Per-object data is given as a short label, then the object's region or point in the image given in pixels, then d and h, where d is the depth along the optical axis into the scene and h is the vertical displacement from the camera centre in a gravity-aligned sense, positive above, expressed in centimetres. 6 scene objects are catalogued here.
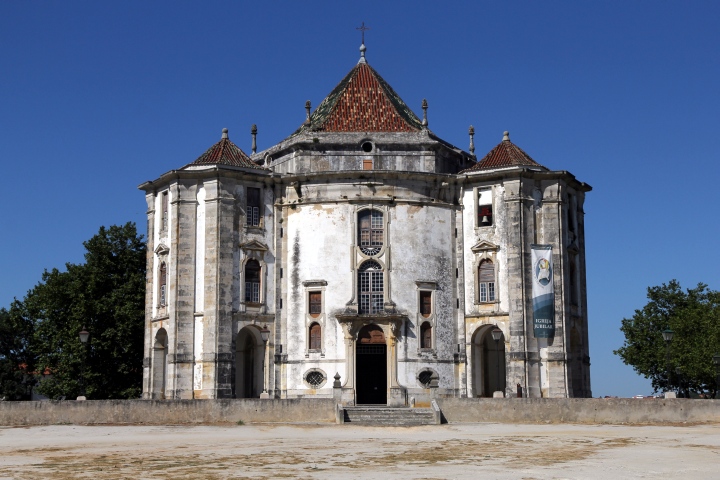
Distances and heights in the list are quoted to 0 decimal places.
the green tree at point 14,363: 7444 +173
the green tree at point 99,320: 5697 +353
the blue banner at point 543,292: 4956 +414
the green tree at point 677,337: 6359 +270
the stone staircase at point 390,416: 4159 -124
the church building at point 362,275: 4966 +510
